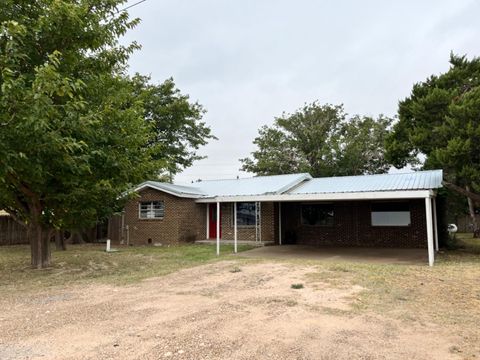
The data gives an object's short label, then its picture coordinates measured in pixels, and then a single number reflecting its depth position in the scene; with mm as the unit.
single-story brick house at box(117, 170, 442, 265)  15320
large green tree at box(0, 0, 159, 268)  7152
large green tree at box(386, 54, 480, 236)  11461
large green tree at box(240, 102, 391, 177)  27734
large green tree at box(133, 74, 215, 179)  25109
